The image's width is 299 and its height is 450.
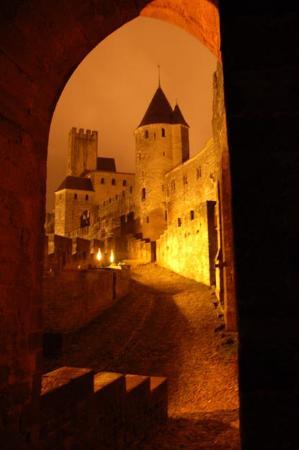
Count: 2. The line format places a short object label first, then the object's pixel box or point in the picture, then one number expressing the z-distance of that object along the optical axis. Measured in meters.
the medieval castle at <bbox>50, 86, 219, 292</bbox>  20.12
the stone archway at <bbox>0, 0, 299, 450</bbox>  1.43
